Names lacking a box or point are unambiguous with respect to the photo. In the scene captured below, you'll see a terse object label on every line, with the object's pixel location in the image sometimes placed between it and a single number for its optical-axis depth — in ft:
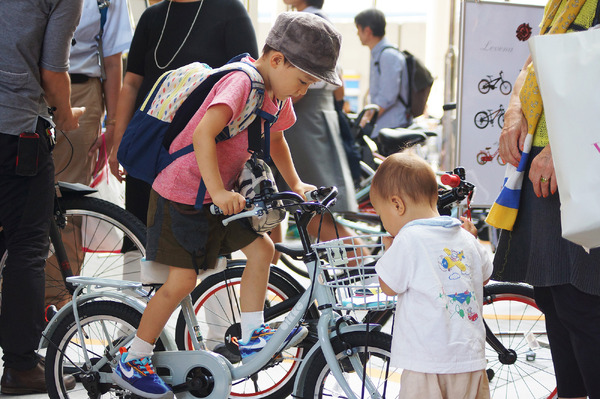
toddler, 7.13
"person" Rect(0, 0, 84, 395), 9.77
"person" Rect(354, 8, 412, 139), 22.91
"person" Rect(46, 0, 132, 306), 12.98
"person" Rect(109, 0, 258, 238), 11.54
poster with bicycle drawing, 14.11
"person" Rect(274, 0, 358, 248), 14.47
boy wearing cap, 8.23
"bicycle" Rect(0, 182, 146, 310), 11.63
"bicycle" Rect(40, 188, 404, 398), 8.29
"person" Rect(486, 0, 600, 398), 7.11
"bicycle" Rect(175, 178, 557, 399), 10.12
